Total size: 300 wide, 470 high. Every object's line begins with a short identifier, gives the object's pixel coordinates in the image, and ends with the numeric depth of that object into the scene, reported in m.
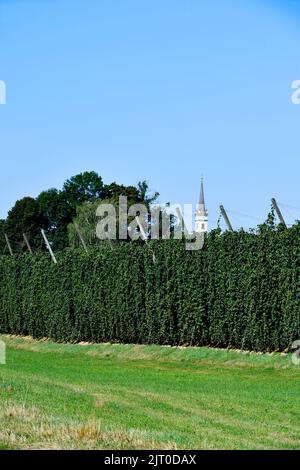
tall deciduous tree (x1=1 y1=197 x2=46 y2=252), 90.00
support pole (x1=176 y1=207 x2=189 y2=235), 33.21
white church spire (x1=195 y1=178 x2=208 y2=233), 90.70
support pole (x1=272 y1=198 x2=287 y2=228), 28.25
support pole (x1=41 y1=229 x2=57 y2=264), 44.84
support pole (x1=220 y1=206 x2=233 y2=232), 30.77
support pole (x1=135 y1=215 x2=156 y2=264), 35.12
